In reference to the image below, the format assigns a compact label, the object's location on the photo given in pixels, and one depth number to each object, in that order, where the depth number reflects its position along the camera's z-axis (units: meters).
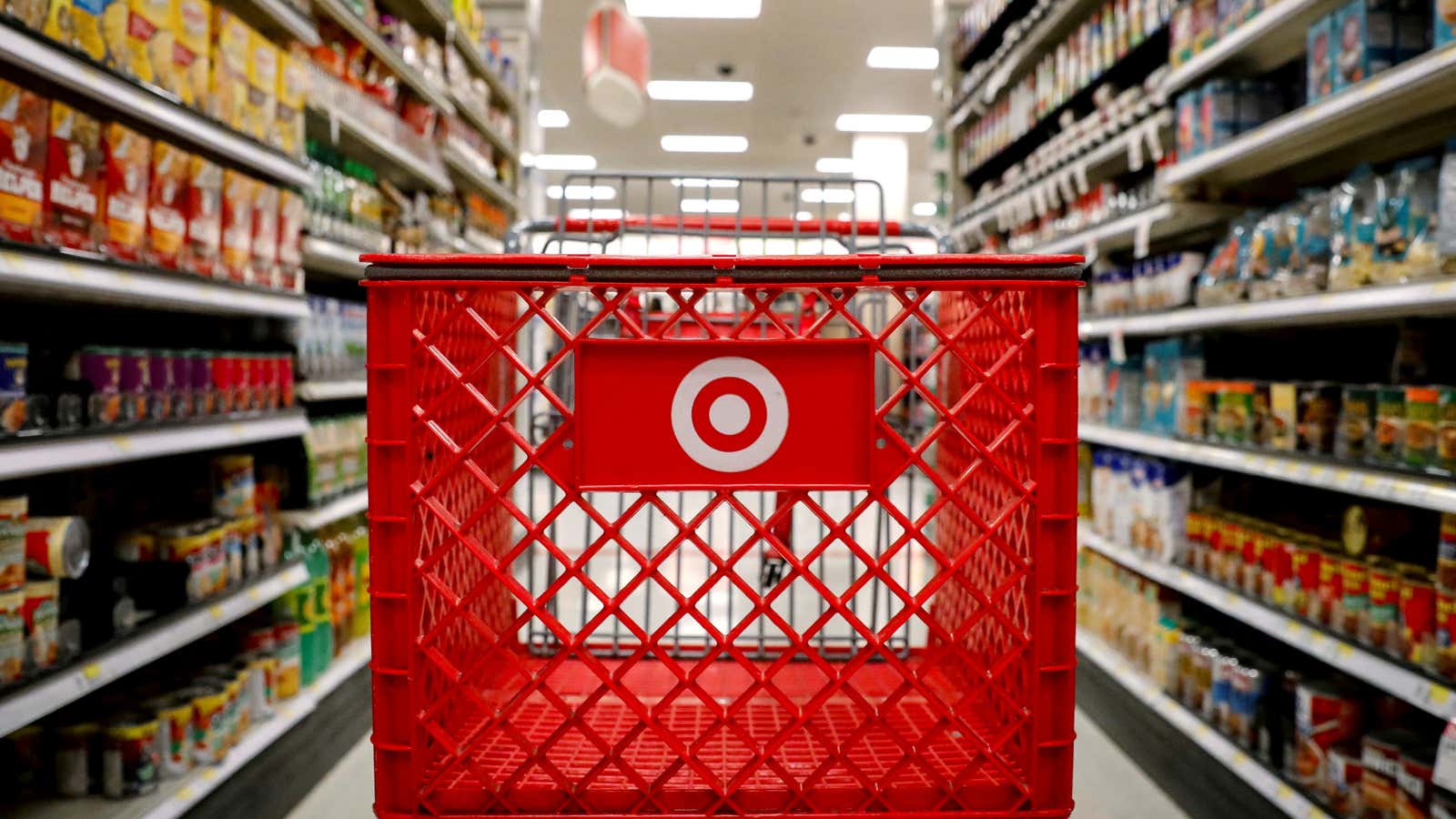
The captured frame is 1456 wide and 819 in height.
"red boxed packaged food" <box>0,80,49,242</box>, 1.56
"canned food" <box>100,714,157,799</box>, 2.01
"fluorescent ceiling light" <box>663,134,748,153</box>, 13.00
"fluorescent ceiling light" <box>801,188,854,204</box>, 13.41
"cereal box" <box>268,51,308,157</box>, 2.58
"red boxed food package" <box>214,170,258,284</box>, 2.31
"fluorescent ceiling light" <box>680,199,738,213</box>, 16.44
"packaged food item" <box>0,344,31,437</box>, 1.57
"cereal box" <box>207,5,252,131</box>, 2.26
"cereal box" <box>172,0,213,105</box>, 2.09
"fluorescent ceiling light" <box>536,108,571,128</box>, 11.78
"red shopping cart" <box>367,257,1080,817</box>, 1.08
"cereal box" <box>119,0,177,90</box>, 1.93
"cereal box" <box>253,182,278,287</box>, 2.46
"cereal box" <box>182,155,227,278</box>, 2.16
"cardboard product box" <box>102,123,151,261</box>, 1.86
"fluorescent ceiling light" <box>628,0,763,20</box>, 7.78
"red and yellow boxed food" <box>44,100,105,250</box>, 1.69
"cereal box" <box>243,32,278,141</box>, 2.43
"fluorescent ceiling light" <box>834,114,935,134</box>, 12.05
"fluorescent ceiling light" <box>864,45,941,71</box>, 9.39
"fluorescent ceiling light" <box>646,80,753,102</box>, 10.43
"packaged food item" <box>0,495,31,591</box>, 1.60
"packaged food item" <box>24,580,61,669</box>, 1.66
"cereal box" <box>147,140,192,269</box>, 2.01
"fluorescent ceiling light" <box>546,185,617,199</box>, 15.34
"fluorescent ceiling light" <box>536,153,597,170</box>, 14.22
